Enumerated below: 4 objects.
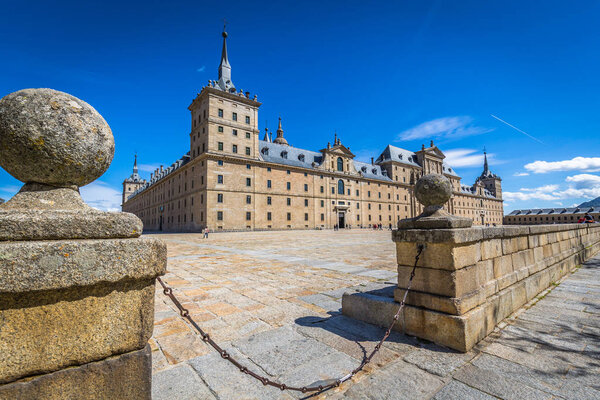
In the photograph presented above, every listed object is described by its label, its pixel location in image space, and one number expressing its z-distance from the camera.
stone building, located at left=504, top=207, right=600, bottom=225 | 94.81
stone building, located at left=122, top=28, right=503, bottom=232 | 36.34
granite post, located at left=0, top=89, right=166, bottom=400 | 1.32
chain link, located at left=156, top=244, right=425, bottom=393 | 2.02
